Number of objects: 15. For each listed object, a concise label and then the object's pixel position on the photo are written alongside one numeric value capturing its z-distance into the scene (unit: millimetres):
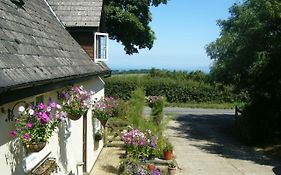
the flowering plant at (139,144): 13367
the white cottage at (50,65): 5336
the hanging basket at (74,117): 8516
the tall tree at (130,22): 28781
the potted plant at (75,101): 8375
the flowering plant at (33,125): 5297
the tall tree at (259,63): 19375
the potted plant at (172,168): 12891
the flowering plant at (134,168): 10844
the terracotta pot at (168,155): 13695
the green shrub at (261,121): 20898
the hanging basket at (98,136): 15239
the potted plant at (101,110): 13633
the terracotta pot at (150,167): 11303
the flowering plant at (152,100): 23830
